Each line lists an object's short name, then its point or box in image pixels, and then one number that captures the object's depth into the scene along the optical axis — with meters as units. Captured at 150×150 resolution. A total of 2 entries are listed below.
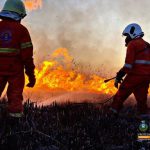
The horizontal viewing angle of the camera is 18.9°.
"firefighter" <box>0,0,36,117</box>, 6.74
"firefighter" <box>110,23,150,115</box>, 8.44
